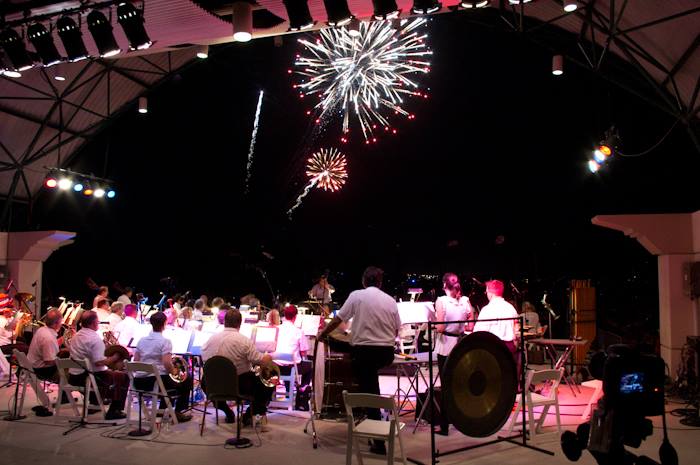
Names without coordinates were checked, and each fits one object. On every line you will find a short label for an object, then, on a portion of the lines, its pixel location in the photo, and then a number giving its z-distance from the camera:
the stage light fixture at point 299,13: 6.35
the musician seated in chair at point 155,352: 6.96
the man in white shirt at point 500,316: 7.16
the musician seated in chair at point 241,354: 6.69
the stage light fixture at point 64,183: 15.53
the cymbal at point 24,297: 11.64
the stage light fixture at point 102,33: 6.88
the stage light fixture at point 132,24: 6.73
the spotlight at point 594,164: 11.63
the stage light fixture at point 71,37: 7.06
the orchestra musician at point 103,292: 11.63
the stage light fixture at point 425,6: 6.29
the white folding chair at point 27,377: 7.43
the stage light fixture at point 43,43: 7.23
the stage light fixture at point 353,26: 6.78
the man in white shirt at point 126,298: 12.73
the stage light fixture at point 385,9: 6.27
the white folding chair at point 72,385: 6.91
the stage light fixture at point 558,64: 11.18
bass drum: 6.15
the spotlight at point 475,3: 6.25
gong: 5.20
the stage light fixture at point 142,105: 15.25
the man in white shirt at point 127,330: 8.51
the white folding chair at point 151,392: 6.56
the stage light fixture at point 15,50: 7.31
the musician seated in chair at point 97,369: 7.17
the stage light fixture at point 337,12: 6.25
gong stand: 5.31
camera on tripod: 3.74
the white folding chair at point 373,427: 4.64
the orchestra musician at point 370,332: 5.96
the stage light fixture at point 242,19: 5.99
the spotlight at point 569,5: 8.25
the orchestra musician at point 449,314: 7.08
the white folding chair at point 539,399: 6.43
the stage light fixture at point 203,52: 11.80
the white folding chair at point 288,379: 7.84
